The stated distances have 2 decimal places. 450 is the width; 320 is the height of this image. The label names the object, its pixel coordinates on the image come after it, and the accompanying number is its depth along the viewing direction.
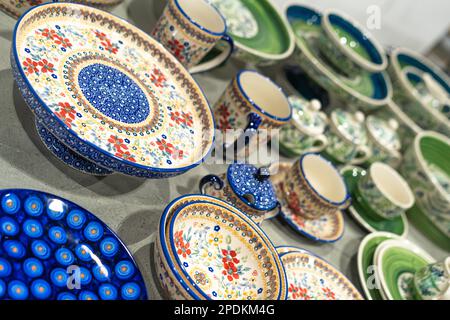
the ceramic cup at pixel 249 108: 0.88
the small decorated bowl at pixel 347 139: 1.12
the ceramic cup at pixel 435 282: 0.89
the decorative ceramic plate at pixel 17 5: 0.78
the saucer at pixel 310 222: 0.92
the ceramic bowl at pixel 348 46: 1.20
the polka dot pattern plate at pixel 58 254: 0.52
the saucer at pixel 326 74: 1.18
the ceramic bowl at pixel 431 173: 1.16
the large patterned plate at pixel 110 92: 0.61
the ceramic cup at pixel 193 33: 0.88
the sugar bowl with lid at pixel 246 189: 0.76
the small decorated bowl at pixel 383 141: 1.19
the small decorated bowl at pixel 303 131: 1.04
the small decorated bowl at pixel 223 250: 0.66
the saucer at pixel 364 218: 1.06
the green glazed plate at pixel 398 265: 0.92
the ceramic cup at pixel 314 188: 0.91
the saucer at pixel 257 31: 1.06
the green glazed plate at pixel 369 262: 0.89
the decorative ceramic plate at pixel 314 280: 0.79
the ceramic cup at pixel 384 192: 1.03
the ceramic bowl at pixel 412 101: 1.35
